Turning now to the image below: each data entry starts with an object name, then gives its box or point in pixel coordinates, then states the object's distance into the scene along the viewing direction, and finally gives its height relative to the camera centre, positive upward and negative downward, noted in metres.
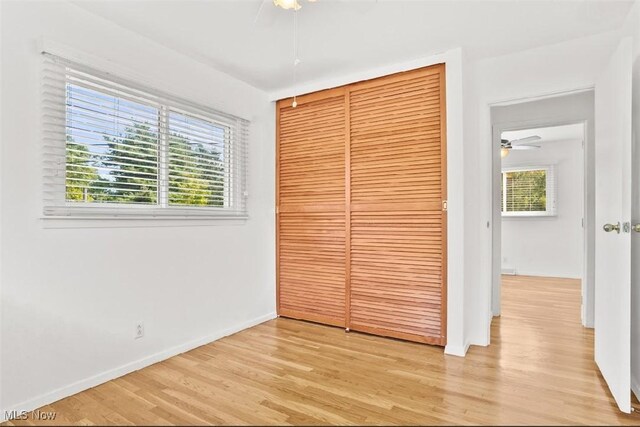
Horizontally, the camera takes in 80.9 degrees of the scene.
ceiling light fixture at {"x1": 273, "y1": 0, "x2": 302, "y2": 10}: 1.92 +1.08
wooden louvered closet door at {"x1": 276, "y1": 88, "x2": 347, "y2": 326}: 3.28 +0.04
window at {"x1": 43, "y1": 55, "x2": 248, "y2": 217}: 2.08 +0.41
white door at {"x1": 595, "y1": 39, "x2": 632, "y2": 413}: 1.86 -0.06
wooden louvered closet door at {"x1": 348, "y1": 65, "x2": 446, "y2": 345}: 2.81 +0.05
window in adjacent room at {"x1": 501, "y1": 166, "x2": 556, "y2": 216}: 6.07 +0.35
